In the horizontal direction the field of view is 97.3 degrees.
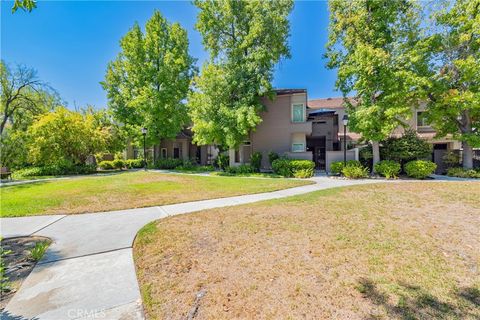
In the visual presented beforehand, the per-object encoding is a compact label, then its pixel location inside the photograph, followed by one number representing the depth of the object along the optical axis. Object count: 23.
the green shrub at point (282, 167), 14.95
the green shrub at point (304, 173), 14.23
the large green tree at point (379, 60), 12.59
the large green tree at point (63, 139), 16.83
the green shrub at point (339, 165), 14.18
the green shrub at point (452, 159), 14.73
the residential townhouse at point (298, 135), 17.69
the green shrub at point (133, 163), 24.88
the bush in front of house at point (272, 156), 17.48
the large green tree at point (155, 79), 20.89
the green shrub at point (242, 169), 16.67
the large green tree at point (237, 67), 15.52
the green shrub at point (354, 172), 13.27
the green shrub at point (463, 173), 12.53
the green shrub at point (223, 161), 19.44
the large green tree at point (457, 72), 12.04
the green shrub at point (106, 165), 23.50
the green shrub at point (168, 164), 21.91
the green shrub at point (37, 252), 3.70
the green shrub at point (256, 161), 17.58
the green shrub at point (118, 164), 23.78
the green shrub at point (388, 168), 13.16
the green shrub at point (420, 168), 12.48
